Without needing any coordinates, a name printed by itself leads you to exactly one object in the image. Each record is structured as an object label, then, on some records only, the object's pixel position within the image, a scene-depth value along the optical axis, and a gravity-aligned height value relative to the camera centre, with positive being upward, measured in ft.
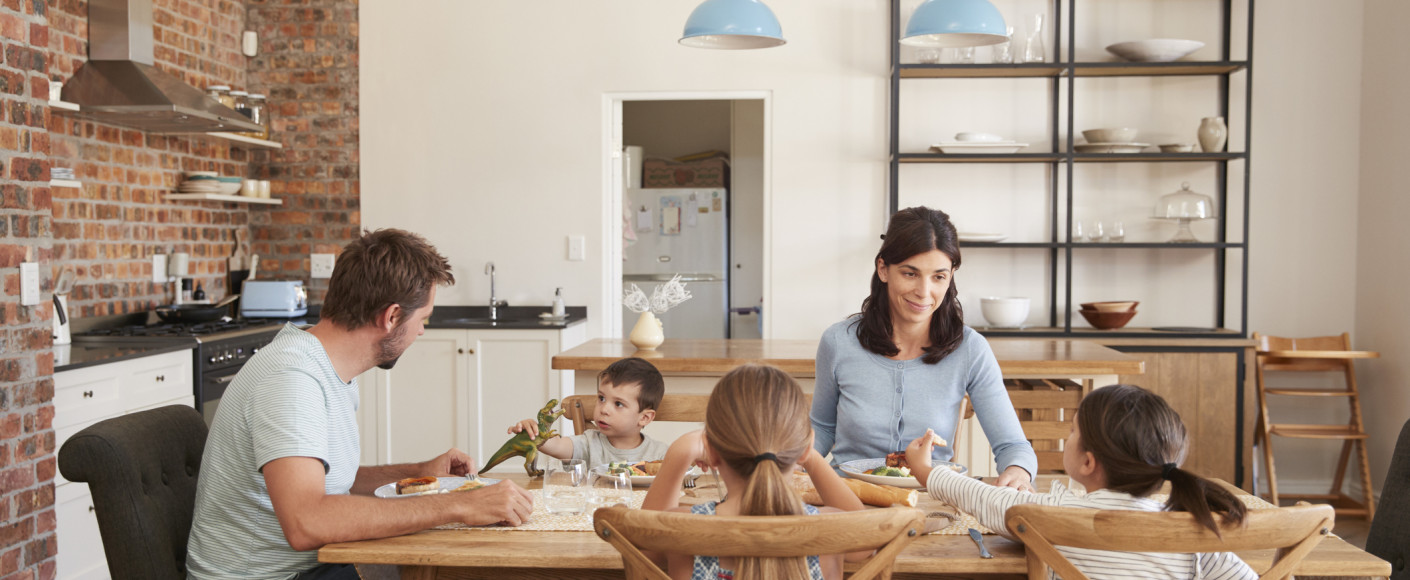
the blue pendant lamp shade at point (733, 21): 10.52 +2.37
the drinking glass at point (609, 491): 5.66 -1.39
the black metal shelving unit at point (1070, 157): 14.61 +1.34
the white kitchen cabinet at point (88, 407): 10.10 -1.70
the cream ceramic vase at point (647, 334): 11.27 -0.96
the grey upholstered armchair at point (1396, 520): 5.93 -1.61
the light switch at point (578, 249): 16.38 -0.02
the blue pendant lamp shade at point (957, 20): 10.49 +2.39
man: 5.13 -1.05
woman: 7.17 -0.82
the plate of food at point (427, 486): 5.98 -1.44
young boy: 7.82 -1.33
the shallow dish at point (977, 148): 14.73 +1.47
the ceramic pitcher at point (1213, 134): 14.65 +1.66
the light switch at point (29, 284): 8.88 -0.33
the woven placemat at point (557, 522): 5.44 -1.51
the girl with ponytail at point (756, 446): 4.45 -0.89
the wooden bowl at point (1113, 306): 14.74 -0.84
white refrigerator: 22.18 +0.13
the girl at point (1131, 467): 4.65 -1.02
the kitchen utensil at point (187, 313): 13.80 -0.90
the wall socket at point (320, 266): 16.78 -0.31
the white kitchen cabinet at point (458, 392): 14.98 -2.16
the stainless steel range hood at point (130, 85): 12.35 +2.02
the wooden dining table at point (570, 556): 4.93 -1.52
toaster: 15.57 -0.79
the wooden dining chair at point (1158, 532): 4.32 -1.23
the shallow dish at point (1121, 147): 14.75 +1.48
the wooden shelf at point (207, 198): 14.52 +0.72
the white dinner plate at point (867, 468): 6.11 -1.42
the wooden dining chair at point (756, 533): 4.11 -1.18
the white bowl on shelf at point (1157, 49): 14.48 +2.87
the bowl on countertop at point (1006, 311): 14.90 -0.92
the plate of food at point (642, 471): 6.30 -1.43
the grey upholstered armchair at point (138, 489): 5.50 -1.37
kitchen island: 10.56 -1.21
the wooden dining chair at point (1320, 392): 13.85 -1.97
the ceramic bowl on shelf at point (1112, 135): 14.66 +1.65
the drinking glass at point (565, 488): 5.53 -1.32
